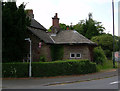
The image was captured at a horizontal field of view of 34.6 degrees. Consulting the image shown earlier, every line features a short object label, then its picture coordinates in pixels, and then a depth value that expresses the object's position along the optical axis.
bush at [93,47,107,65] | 31.70
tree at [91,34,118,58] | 60.08
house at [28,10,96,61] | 27.28
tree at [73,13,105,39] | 74.10
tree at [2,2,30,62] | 19.92
